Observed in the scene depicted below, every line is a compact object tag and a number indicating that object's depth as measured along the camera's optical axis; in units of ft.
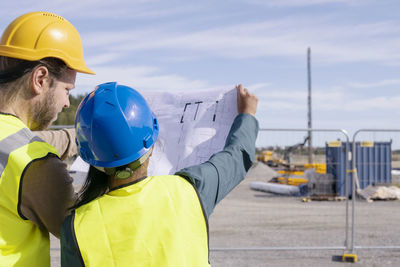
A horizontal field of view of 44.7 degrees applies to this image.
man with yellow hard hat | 5.19
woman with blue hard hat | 5.00
